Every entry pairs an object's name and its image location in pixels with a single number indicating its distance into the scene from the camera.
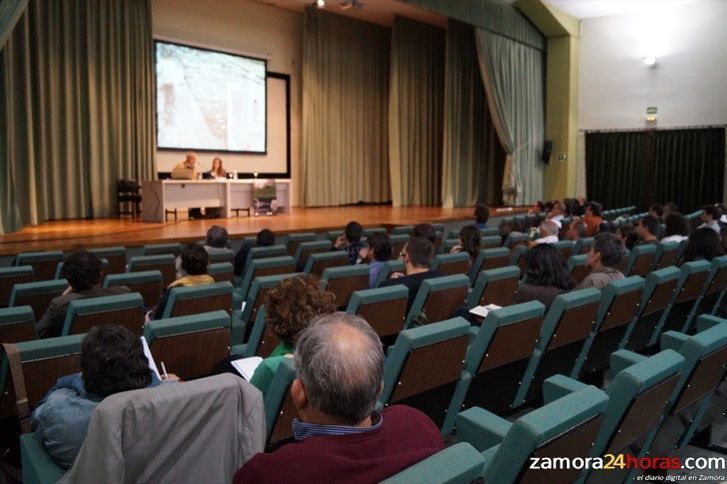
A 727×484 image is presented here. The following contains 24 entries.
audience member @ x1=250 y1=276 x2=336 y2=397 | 2.35
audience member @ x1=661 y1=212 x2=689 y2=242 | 6.43
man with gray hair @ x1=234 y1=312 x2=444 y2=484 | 1.27
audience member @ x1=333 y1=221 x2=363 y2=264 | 5.98
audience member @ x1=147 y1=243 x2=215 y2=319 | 4.02
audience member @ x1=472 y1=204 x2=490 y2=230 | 7.90
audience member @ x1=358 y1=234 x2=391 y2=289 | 4.71
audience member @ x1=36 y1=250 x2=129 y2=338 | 3.39
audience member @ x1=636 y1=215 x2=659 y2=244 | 6.36
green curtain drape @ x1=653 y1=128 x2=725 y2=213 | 13.15
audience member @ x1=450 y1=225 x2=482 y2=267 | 5.61
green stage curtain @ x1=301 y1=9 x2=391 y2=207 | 13.69
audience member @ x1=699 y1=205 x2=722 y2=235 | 7.09
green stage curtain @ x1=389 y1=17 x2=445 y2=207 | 14.58
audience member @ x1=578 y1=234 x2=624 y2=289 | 4.04
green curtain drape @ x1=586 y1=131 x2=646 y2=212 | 14.20
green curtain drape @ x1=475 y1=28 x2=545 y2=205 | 13.62
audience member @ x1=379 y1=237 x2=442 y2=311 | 4.16
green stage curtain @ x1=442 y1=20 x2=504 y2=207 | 14.65
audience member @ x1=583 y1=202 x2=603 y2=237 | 8.09
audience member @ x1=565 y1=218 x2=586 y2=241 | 6.80
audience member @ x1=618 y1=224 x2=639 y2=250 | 6.30
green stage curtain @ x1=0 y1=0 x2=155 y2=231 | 9.45
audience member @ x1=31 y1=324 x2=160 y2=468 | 1.85
